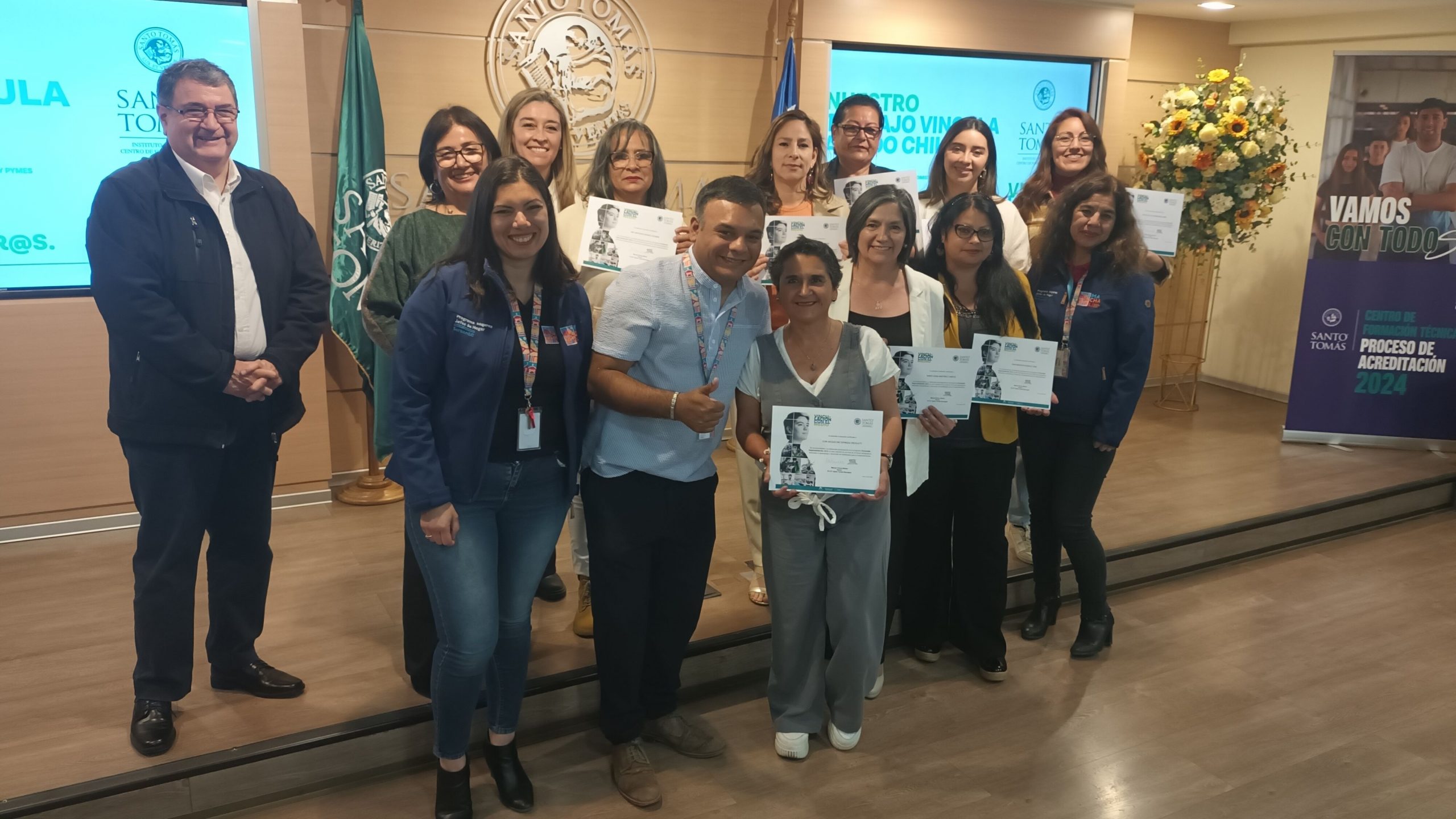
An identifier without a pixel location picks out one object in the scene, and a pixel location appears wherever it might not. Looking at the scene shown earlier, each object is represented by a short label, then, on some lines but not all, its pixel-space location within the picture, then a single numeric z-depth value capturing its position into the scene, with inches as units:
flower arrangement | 227.3
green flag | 168.1
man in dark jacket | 95.8
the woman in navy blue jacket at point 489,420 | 87.0
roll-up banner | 216.2
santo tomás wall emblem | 184.5
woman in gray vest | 103.3
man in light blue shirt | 94.7
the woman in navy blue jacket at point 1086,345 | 128.7
